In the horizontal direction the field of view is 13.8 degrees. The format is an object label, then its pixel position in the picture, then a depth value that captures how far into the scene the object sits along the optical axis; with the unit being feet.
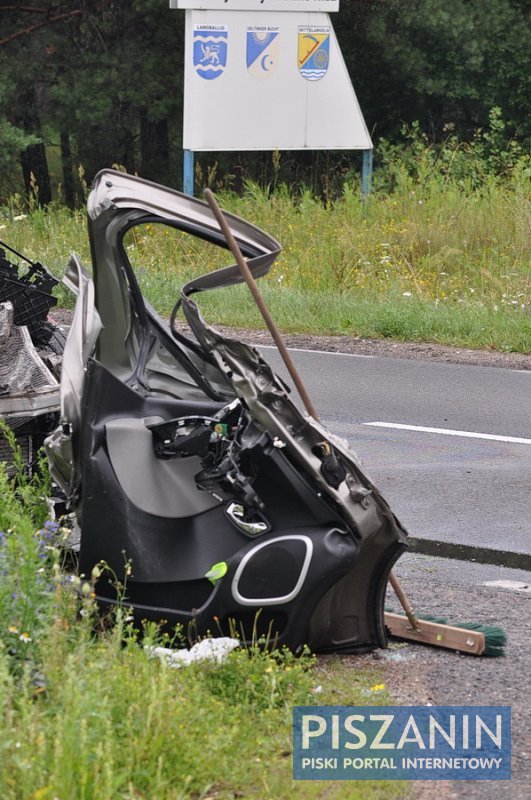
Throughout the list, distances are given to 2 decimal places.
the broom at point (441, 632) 27.45
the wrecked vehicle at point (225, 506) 24.81
